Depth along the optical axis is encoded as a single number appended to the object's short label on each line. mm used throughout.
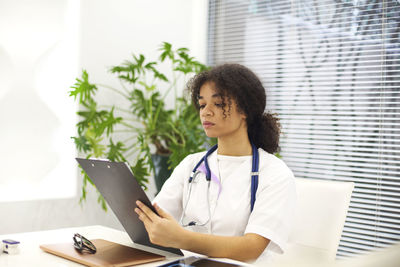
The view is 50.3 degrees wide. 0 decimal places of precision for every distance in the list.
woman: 1434
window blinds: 2654
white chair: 1543
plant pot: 3051
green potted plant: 2766
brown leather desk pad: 1205
